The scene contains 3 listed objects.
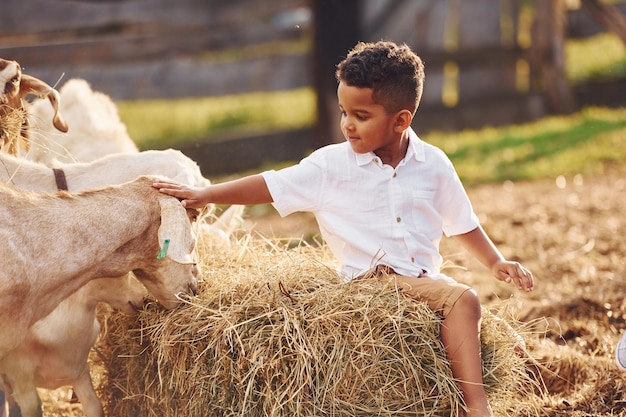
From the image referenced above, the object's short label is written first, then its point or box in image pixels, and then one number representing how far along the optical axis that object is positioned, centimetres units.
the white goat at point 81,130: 534
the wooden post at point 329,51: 1064
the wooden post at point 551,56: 1203
